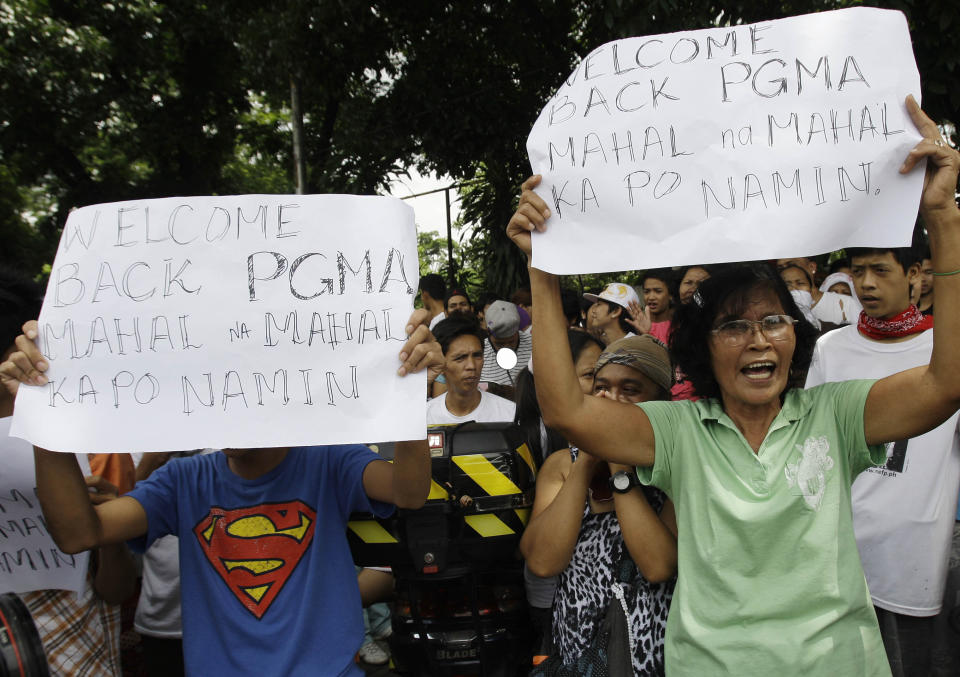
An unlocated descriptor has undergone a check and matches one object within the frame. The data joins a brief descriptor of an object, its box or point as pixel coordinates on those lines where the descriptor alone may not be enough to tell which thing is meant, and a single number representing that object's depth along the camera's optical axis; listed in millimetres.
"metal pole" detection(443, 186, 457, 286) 13450
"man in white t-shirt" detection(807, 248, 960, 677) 2658
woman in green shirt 1812
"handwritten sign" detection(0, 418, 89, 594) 2238
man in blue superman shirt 2082
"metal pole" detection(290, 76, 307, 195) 10914
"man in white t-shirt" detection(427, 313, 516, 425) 4137
